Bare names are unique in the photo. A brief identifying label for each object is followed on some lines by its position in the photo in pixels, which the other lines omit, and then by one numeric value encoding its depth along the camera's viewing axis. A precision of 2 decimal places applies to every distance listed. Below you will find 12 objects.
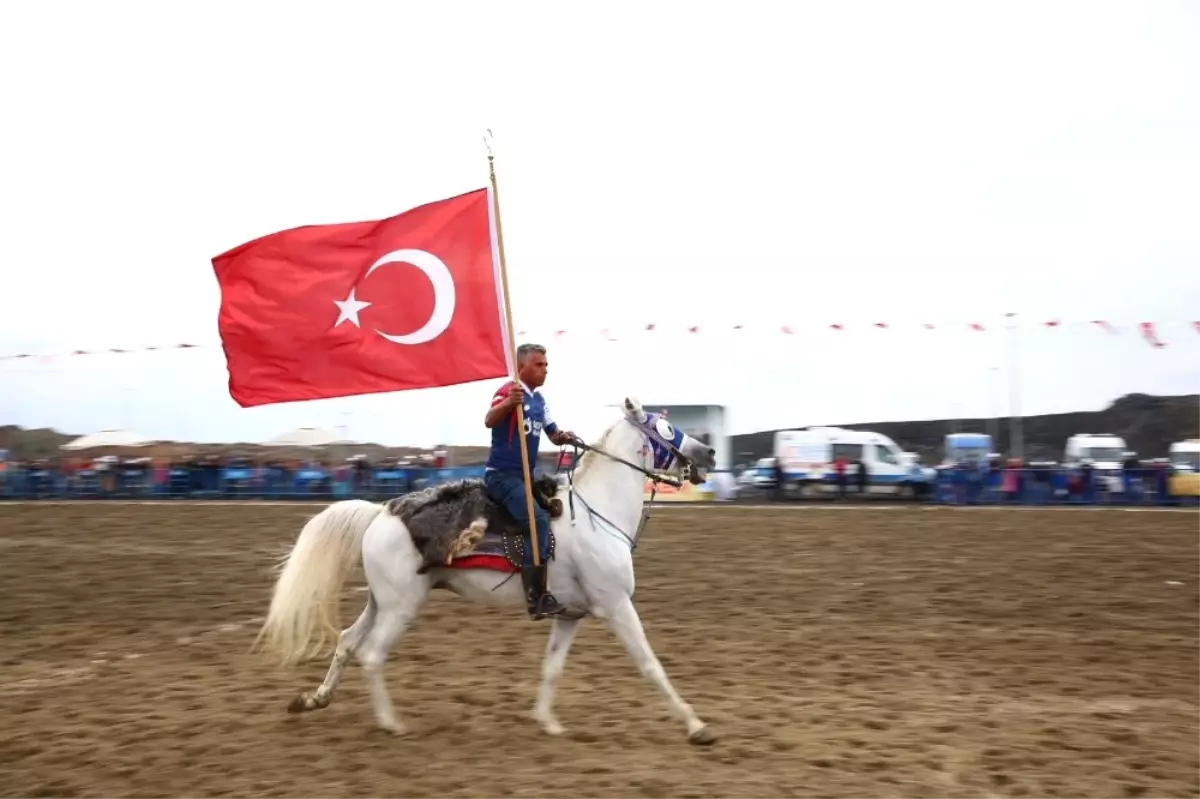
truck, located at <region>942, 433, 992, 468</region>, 37.50
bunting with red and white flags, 27.59
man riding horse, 6.89
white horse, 6.90
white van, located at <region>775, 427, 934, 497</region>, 30.95
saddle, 6.93
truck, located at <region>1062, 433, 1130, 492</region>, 35.19
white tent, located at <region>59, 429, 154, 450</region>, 49.19
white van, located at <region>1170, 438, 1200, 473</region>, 29.97
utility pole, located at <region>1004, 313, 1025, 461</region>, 38.97
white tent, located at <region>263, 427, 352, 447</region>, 50.78
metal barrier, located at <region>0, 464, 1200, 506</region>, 28.66
